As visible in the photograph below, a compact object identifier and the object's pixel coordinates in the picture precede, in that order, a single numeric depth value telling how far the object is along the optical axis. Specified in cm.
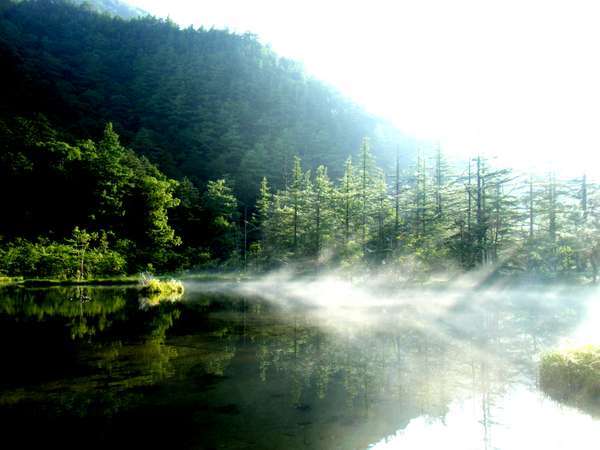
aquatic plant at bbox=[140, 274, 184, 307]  3225
